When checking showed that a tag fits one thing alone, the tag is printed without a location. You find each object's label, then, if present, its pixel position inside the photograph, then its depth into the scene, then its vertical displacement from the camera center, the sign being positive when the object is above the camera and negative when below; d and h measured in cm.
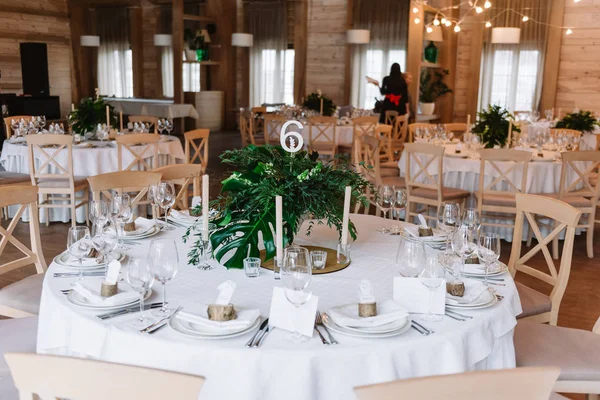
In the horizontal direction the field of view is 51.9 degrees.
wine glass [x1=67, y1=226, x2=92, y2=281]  245 -66
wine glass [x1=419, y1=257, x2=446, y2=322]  210 -64
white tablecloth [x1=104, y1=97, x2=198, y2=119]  1394 -58
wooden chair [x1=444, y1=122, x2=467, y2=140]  830 -48
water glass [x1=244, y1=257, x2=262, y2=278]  243 -70
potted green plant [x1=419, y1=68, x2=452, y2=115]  1185 +2
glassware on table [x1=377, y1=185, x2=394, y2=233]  323 -57
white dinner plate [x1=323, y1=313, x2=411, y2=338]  191 -75
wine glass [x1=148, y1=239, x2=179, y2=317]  206 -59
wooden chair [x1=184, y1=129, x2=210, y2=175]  638 -55
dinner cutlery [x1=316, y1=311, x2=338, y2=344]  189 -77
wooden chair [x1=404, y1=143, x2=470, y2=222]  556 -89
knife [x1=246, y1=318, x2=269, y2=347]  186 -76
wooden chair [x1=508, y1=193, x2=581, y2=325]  295 -82
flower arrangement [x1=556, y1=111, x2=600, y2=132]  788 -36
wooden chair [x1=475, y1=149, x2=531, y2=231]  533 -81
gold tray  253 -74
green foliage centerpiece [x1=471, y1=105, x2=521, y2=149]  629 -38
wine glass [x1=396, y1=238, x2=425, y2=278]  222 -60
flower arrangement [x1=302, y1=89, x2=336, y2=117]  1063 -31
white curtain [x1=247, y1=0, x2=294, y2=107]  1628 +81
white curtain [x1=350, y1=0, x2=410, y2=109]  1436 +102
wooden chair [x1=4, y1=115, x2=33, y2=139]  773 -51
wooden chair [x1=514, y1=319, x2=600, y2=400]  238 -104
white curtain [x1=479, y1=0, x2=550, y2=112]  1218 +61
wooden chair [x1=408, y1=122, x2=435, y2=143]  785 -46
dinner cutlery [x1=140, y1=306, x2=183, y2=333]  194 -76
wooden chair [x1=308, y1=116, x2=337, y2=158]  877 -70
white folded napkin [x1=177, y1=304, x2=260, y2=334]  192 -74
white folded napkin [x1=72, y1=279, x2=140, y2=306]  212 -74
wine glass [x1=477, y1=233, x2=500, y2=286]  245 -63
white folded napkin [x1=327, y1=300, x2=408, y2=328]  196 -74
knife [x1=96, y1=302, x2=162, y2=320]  204 -76
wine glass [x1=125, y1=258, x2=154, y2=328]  203 -64
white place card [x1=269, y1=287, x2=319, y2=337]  193 -71
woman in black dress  1016 -5
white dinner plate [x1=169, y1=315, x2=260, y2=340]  188 -75
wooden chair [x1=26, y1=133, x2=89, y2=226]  576 -89
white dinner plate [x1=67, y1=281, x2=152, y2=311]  209 -75
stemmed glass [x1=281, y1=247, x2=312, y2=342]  194 -61
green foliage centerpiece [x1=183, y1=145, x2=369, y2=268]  251 -46
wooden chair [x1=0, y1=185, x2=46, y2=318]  296 -94
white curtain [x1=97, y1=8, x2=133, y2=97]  1748 +79
